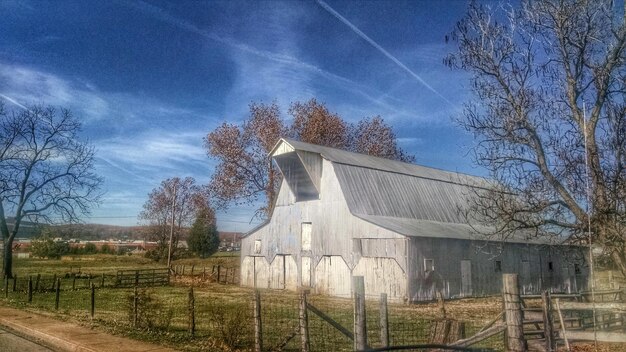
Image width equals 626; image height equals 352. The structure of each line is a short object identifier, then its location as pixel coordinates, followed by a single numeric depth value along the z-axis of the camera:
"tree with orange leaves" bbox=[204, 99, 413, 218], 45.94
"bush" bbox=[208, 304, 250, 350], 10.41
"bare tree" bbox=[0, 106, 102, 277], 38.69
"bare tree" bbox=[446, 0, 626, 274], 11.10
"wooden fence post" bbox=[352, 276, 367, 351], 8.19
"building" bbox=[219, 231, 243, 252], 90.00
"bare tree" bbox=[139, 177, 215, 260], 63.25
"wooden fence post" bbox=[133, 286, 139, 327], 13.79
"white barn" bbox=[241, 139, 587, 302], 26.06
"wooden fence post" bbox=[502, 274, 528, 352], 6.48
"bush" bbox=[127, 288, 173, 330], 13.52
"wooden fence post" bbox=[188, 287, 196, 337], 12.41
